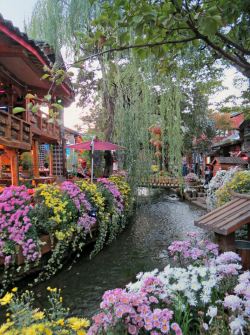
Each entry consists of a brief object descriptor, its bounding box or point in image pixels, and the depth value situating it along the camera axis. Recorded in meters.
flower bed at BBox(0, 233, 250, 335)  1.75
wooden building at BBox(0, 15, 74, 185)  5.33
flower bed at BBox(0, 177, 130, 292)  4.25
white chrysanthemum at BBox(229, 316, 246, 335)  1.68
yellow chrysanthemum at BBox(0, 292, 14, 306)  1.77
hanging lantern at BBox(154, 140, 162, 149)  8.75
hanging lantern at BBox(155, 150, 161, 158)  9.51
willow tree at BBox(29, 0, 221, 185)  2.88
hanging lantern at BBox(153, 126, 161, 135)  8.73
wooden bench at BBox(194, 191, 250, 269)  3.19
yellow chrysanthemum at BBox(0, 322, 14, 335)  1.60
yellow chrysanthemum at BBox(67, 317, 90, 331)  1.62
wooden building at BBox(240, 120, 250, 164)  13.95
